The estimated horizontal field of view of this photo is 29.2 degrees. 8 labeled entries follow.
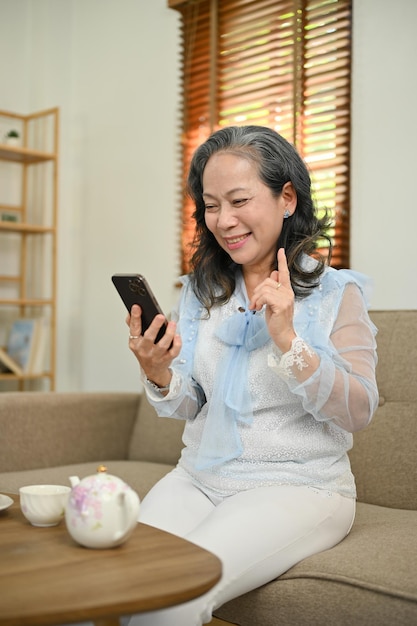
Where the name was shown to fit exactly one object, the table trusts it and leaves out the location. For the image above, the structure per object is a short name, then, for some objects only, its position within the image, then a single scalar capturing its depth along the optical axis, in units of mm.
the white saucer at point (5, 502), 1351
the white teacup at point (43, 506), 1230
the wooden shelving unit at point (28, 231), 3709
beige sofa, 1333
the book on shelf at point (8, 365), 3441
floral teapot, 1081
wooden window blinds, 2607
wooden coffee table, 889
